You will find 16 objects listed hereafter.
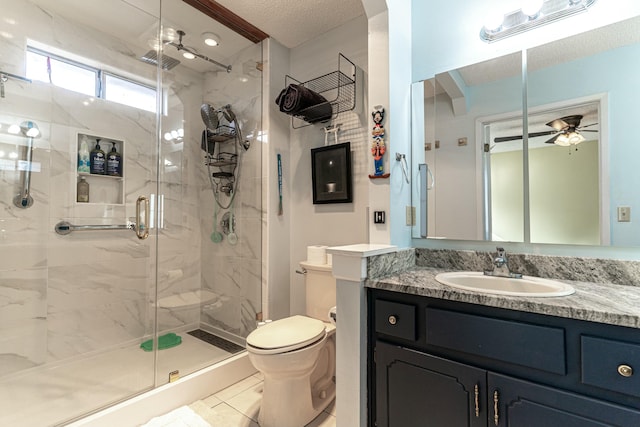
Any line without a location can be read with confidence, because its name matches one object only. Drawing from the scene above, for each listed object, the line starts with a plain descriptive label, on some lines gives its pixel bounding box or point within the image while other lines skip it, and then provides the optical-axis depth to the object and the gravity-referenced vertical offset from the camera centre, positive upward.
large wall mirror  1.21 +0.35
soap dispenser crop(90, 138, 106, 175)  2.28 +0.45
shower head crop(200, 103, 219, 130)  2.59 +0.91
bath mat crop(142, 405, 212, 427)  1.60 -1.12
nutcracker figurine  1.48 +0.39
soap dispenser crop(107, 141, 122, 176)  2.36 +0.46
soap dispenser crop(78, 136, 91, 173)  2.23 +0.47
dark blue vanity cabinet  0.83 -0.49
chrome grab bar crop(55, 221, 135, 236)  2.13 -0.06
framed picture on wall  2.11 +0.34
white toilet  1.50 -0.78
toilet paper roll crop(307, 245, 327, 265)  2.04 -0.25
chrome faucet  1.30 -0.21
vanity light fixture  1.30 +0.94
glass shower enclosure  1.90 +0.07
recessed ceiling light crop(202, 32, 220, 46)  2.34 +1.46
